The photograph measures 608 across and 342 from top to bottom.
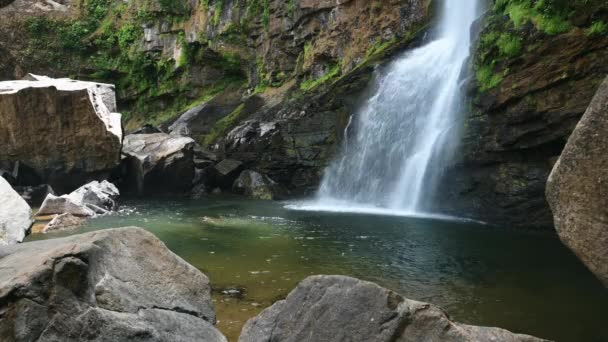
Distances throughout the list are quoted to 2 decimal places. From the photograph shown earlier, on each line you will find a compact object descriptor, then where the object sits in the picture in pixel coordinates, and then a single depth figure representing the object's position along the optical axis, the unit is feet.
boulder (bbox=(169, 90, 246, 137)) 88.33
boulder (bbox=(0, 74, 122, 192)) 56.08
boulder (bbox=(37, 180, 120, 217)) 45.68
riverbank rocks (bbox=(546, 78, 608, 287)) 11.89
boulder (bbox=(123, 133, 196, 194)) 66.74
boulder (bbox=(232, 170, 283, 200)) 67.15
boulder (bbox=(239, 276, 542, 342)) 11.09
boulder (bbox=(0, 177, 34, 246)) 24.86
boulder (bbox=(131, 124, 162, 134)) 79.80
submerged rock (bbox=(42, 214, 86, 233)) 38.49
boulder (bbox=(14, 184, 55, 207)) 55.38
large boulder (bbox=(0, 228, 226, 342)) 11.63
